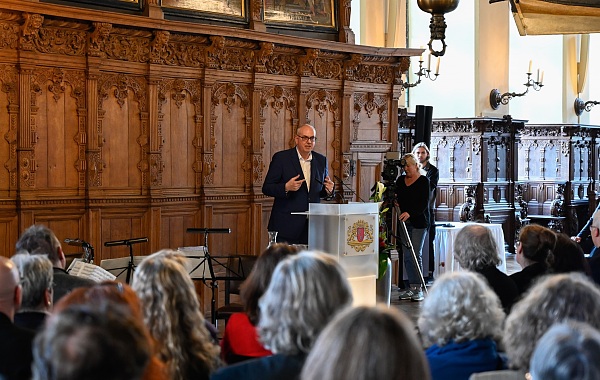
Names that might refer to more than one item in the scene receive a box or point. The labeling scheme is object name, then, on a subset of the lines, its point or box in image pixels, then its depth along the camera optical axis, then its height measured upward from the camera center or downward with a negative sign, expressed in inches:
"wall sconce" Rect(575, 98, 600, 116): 693.3 +52.6
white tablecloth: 425.7 -37.5
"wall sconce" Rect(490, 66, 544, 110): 592.4 +49.8
